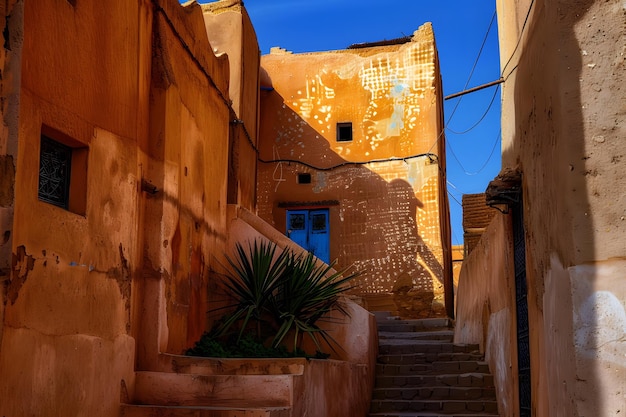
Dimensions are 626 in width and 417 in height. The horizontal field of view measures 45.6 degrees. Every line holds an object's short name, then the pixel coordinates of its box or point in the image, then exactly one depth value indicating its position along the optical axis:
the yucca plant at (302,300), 8.42
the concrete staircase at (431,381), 9.32
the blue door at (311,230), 16.17
